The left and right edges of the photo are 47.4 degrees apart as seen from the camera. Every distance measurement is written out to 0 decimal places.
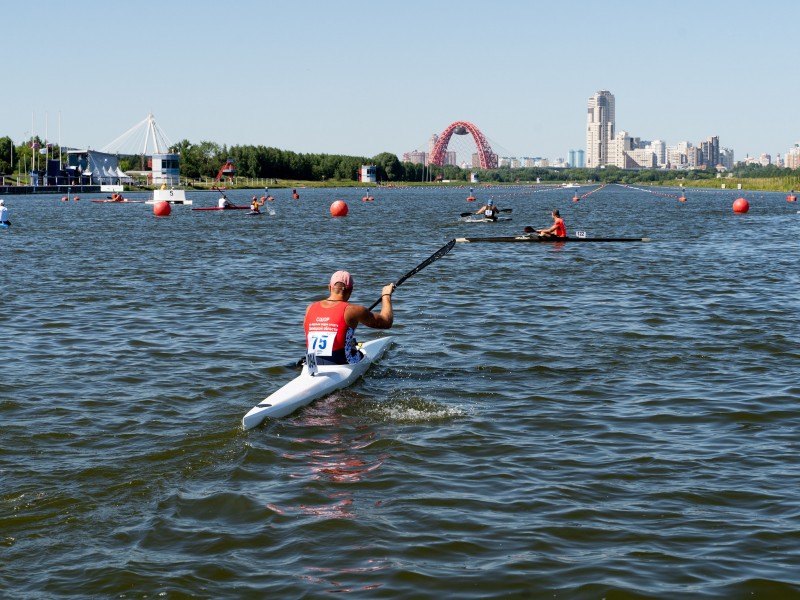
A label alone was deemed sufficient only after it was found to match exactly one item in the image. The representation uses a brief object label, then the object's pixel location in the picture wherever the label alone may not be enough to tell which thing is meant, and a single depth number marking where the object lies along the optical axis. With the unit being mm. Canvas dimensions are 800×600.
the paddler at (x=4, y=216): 54406
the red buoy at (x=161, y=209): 75625
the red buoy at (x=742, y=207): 80250
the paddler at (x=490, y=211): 59531
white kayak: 12070
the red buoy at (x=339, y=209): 76500
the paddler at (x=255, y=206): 73250
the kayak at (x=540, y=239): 33150
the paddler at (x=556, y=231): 38375
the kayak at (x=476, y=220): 62481
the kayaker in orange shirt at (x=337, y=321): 13172
